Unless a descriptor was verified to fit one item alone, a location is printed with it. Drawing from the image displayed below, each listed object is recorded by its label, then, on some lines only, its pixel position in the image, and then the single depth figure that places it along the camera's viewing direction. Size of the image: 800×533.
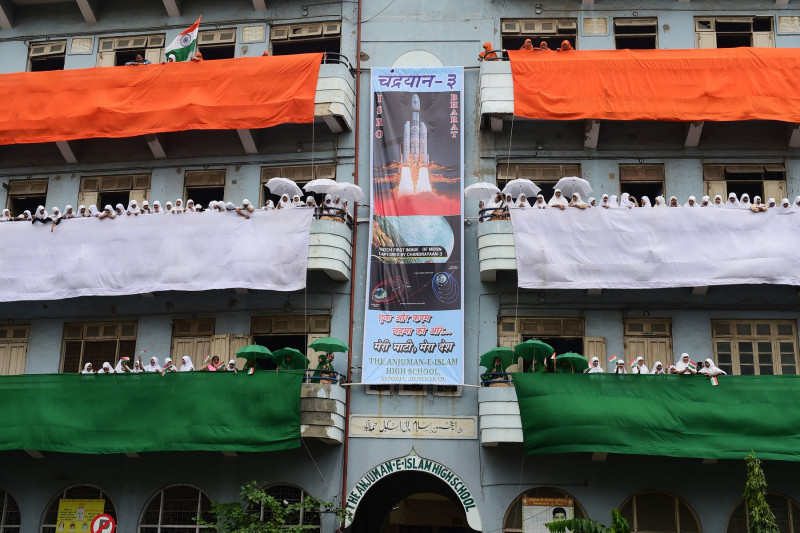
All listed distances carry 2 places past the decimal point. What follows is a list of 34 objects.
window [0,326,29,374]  22.83
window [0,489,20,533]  21.64
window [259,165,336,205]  23.00
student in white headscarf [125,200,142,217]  22.20
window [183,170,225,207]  23.50
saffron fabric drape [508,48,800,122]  21.41
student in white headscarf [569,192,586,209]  20.89
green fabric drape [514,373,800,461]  18.50
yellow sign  21.19
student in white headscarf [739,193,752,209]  20.59
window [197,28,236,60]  24.75
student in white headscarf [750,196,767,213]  20.44
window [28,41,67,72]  25.42
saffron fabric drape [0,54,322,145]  22.36
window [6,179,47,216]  24.27
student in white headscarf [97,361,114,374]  20.44
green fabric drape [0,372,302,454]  19.55
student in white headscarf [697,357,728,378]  18.92
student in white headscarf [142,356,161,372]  20.78
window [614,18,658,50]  23.69
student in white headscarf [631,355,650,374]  19.69
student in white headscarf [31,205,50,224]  22.45
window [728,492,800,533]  19.59
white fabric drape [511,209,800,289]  20.19
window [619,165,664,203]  22.36
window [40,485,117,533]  21.42
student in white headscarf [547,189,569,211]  20.92
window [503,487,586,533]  19.91
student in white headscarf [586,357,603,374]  19.87
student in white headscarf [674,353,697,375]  19.03
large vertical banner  20.81
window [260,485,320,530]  20.38
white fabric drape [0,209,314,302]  21.09
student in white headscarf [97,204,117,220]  22.14
